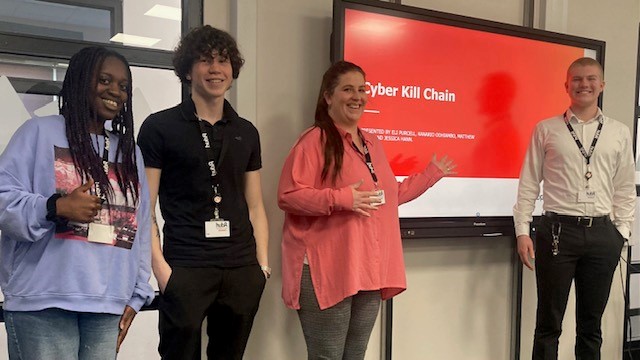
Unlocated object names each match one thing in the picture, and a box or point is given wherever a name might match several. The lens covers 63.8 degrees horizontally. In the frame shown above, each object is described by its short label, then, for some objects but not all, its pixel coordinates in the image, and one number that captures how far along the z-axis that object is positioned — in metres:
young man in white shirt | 2.47
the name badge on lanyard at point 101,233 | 1.32
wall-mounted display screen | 2.56
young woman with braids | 1.25
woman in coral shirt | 1.94
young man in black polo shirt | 1.71
